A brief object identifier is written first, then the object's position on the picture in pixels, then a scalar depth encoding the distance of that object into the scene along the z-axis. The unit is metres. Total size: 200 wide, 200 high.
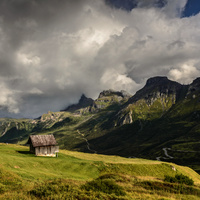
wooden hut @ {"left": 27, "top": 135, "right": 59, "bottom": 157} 64.38
